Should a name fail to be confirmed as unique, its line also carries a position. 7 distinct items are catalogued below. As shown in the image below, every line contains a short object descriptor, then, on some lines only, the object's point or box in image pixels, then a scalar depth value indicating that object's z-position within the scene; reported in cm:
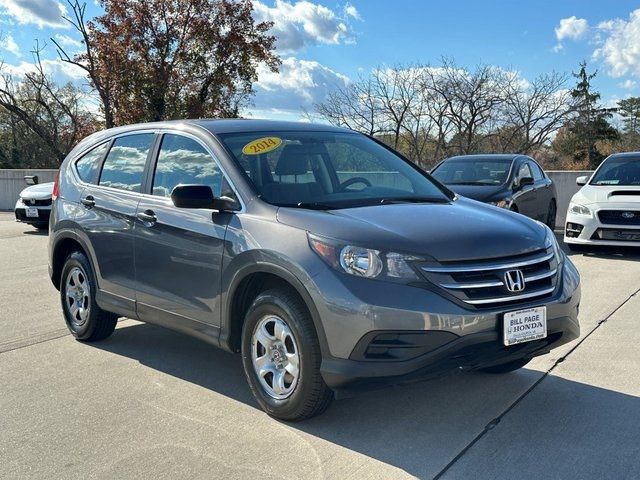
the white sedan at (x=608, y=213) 971
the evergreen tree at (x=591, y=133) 4091
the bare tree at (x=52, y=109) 2986
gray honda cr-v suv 334
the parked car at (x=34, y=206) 1334
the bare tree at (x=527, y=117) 2592
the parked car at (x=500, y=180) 1020
